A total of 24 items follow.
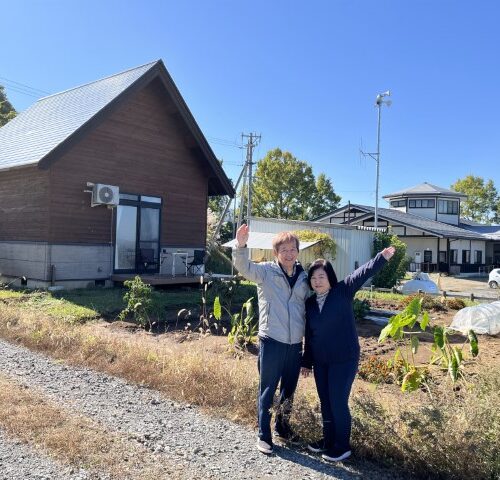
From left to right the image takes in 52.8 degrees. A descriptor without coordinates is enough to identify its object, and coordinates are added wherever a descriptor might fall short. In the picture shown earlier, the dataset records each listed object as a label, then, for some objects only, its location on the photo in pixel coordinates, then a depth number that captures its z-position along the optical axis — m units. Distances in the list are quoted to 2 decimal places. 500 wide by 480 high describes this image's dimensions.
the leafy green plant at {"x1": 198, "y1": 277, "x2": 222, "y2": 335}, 9.12
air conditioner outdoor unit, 13.65
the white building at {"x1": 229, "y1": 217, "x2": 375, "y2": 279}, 23.12
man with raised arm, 3.86
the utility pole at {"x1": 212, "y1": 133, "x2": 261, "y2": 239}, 34.09
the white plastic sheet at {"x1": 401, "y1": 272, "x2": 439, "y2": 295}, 19.43
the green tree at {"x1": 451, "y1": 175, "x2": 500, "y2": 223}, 60.50
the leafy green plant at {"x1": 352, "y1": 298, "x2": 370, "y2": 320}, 10.57
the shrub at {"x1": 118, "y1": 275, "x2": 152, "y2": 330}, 9.17
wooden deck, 13.70
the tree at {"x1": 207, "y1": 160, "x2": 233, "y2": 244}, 37.15
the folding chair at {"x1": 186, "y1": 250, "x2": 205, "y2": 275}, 16.19
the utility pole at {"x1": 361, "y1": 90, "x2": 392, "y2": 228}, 30.66
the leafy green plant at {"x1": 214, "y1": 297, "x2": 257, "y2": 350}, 6.91
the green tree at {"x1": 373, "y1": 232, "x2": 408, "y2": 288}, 22.33
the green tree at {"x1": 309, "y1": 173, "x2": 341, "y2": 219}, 44.88
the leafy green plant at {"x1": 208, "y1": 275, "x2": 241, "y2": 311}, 9.98
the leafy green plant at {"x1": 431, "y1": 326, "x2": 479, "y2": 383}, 4.03
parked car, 28.20
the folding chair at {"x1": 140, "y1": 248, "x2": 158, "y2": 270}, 15.28
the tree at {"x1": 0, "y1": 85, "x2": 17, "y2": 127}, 31.88
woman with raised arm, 3.72
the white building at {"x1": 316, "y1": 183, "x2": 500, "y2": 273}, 35.56
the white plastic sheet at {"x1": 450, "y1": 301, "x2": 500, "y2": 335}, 9.77
